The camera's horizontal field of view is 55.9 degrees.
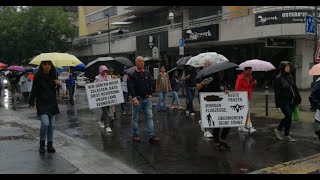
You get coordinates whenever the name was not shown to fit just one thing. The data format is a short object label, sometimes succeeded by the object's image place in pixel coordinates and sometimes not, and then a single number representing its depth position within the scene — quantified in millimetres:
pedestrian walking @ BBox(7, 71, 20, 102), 14705
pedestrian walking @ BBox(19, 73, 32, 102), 14123
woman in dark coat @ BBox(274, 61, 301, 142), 6058
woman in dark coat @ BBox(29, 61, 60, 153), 5429
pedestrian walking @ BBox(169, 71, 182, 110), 10591
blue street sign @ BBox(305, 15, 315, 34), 9296
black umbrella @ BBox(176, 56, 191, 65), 10683
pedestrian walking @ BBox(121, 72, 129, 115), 9699
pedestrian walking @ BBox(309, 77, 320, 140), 5383
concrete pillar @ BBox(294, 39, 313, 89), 16118
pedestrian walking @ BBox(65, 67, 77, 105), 12787
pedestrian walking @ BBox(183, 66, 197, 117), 9209
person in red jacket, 6852
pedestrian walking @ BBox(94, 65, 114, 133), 7291
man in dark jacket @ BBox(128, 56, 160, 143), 5997
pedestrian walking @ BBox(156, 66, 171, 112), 10096
